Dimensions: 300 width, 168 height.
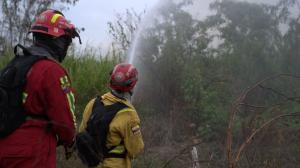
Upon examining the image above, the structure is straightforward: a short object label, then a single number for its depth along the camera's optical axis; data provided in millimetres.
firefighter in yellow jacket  4070
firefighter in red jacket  3180
